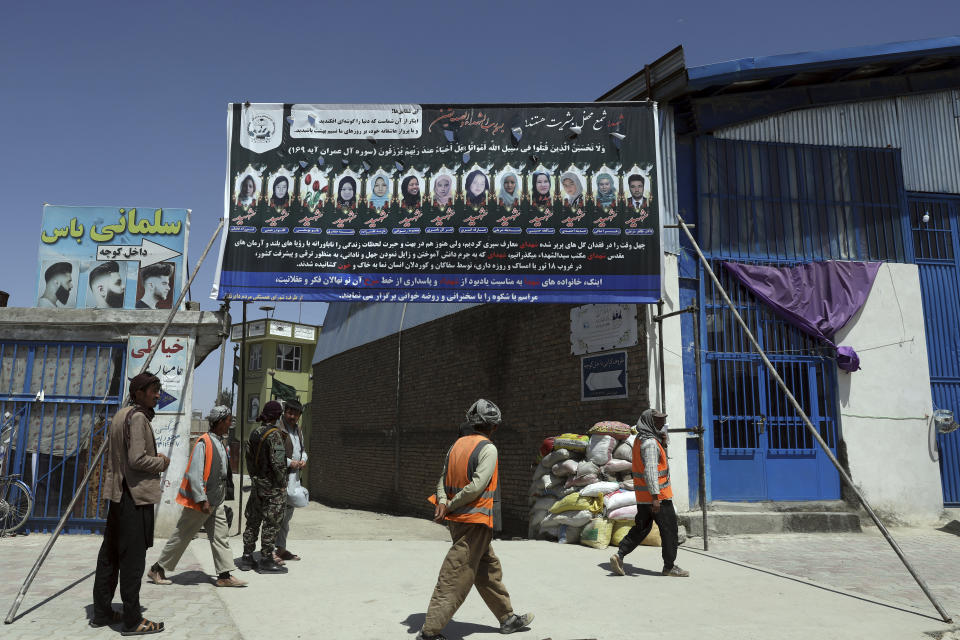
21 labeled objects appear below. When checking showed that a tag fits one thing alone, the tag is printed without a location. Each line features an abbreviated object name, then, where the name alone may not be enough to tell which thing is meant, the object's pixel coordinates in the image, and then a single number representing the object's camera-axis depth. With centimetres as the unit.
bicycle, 862
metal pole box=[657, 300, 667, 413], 959
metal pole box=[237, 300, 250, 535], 934
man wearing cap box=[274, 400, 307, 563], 725
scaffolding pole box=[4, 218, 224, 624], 490
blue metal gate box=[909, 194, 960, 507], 1100
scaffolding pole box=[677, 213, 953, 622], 546
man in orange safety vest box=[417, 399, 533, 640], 459
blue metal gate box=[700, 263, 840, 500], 1009
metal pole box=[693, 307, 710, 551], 882
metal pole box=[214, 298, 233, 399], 944
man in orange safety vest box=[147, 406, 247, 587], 614
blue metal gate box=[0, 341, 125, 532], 896
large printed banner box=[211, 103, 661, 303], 977
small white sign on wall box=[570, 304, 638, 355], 1021
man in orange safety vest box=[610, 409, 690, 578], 685
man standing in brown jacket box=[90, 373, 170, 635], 474
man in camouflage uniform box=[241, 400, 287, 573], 693
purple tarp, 1047
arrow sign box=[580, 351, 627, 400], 1020
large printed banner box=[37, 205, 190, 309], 951
